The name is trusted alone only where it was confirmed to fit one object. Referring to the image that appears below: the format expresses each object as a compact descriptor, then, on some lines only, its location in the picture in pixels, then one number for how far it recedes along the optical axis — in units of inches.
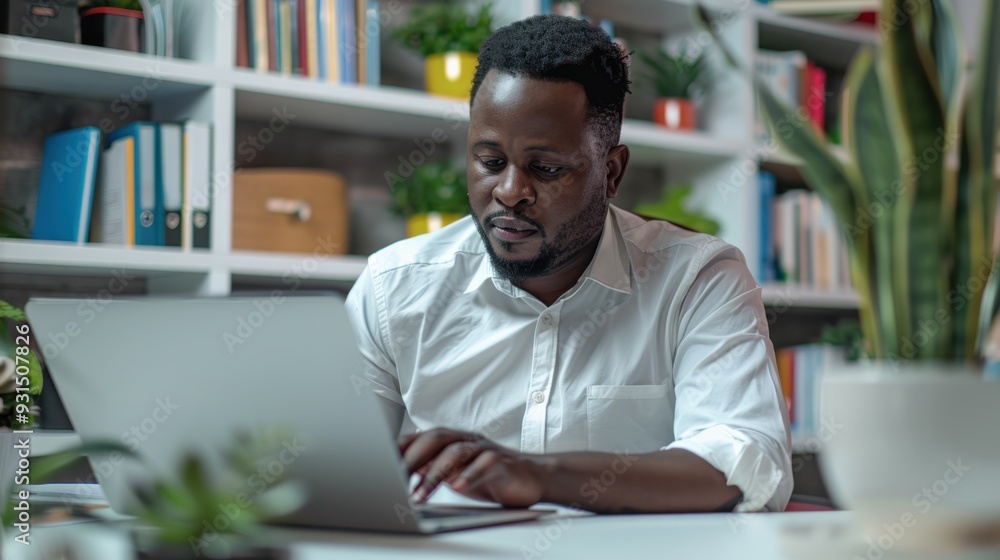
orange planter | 109.4
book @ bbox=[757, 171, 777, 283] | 112.3
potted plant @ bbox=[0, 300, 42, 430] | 37.8
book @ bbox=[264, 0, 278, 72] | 85.0
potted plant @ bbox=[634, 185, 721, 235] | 107.7
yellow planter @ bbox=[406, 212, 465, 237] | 91.3
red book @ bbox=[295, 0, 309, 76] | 86.1
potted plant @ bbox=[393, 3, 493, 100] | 92.5
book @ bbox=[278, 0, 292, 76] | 85.3
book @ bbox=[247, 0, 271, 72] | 83.7
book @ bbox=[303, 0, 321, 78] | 86.2
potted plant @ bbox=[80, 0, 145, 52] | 77.1
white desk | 23.4
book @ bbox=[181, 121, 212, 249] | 78.5
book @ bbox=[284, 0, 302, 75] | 85.7
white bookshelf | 74.9
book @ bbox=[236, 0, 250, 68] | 83.5
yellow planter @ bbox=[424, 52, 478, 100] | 92.4
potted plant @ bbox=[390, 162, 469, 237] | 91.4
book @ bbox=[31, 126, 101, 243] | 75.8
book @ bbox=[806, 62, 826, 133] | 120.3
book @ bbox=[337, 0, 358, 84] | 88.1
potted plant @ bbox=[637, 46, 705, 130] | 109.6
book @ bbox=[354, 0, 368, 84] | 89.6
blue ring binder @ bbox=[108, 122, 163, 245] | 76.3
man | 53.2
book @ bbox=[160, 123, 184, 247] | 77.5
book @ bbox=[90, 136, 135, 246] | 75.4
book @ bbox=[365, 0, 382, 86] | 90.6
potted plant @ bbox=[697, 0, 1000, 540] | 21.2
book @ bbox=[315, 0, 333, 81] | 86.8
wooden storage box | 84.2
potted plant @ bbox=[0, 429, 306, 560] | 17.3
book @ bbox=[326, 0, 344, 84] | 87.4
